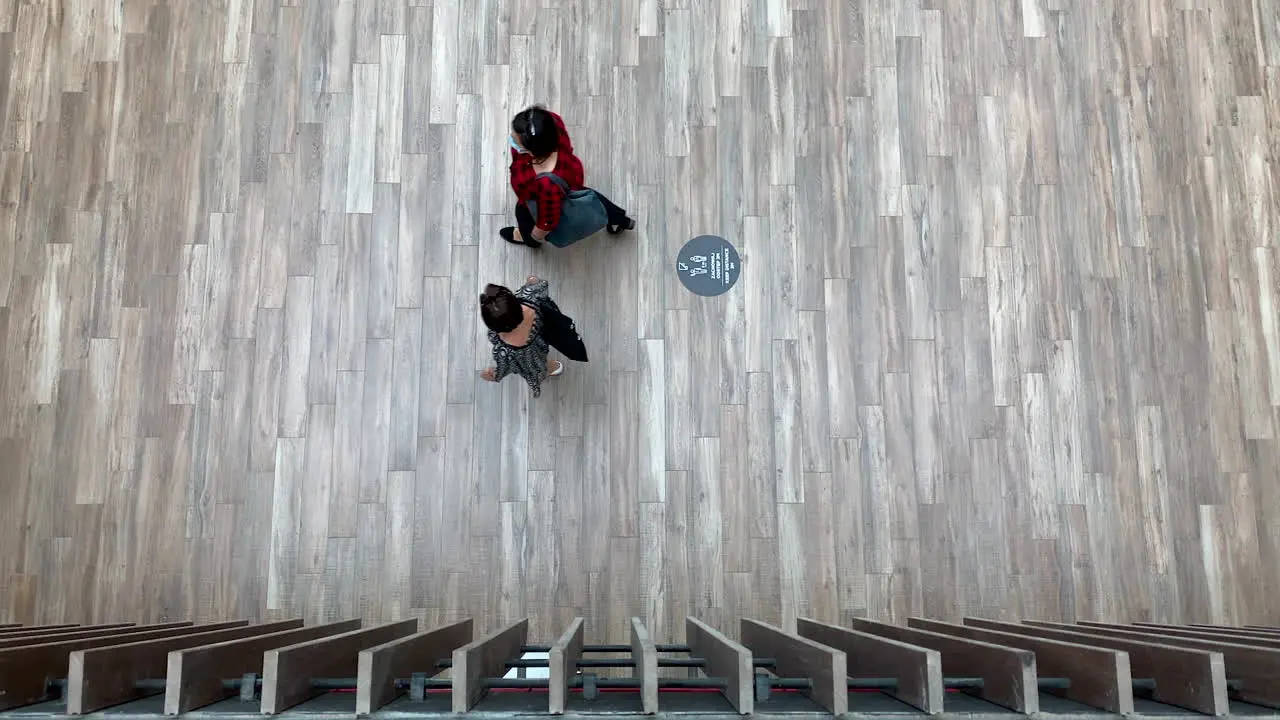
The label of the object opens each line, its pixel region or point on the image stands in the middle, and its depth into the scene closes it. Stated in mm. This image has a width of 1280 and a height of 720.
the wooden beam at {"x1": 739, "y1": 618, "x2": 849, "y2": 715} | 1541
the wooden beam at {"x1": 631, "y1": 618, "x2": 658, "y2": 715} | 1521
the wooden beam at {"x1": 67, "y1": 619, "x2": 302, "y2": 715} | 1513
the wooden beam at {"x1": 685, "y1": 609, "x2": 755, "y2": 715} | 1534
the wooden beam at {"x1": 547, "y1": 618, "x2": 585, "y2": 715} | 1521
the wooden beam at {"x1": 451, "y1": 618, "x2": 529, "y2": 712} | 1545
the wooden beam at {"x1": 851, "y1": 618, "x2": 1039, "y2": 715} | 1529
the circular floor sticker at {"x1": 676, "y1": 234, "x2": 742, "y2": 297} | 4230
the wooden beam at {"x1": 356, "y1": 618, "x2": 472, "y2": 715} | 1532
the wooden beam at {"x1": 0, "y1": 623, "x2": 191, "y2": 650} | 2037
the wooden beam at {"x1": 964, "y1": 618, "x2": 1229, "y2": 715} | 1494
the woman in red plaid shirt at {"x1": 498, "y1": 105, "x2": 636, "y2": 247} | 3645
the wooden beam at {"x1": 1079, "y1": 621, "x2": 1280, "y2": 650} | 2014
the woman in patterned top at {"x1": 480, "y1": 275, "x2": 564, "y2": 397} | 3301
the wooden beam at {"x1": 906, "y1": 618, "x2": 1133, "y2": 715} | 1516
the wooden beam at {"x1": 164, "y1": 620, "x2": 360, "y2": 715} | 1529
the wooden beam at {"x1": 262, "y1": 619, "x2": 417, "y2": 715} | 1553
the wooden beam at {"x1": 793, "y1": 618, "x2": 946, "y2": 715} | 1545
